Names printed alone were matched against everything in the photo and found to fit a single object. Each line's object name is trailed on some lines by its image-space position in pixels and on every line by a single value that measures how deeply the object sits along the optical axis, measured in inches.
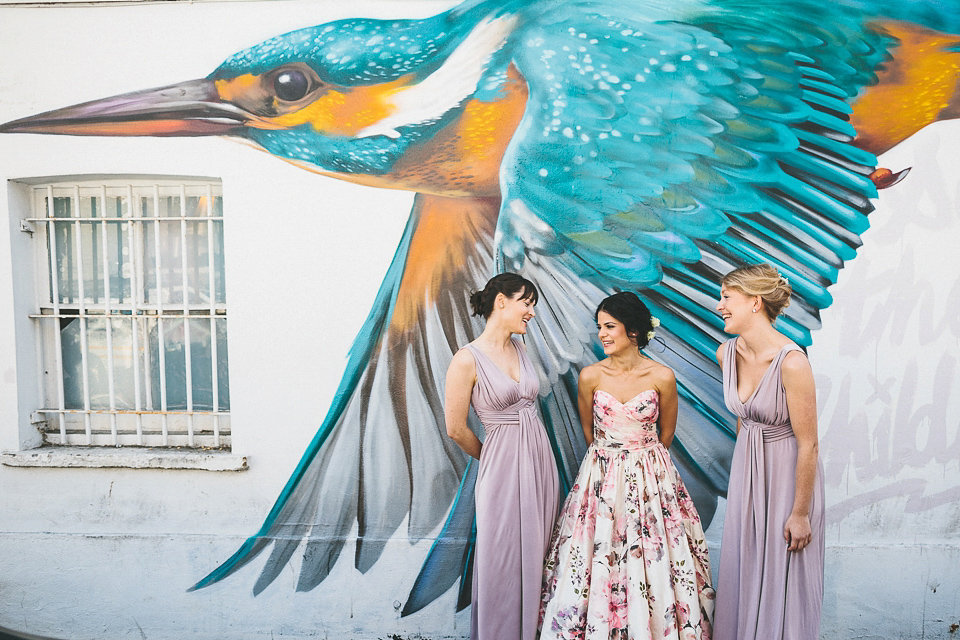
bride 106.0
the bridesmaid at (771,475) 98.4
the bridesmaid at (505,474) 109.3
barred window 142.0
